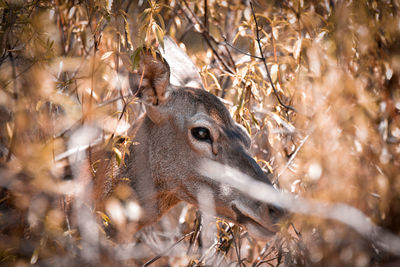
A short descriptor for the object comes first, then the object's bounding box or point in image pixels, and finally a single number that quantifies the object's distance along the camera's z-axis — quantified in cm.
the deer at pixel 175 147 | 759
